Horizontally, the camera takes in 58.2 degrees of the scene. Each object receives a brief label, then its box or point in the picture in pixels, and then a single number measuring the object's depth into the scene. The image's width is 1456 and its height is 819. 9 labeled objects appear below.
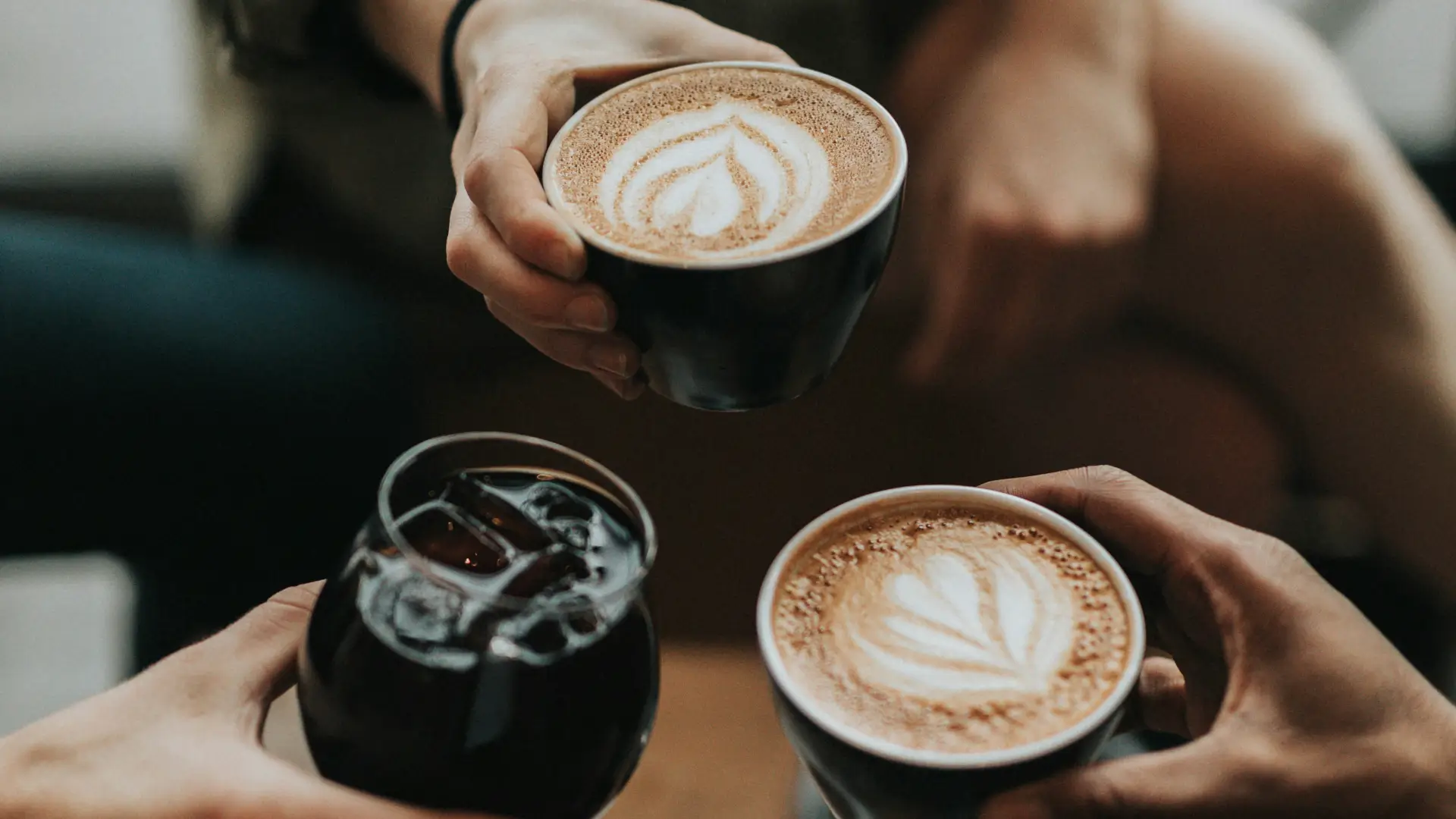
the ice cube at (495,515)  0.47
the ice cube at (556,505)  0.48
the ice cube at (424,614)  0.42
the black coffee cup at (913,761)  0.42
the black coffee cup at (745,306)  0.51
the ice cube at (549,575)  0.46
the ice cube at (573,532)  0.48
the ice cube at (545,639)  0.42
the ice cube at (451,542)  0.46
